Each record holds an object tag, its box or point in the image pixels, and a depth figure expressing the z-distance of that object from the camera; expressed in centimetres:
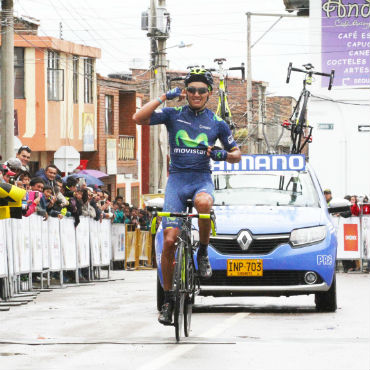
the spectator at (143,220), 3656
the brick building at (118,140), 5619
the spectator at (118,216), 3302
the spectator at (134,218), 3431
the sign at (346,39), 4362
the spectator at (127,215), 3459
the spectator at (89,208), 2384
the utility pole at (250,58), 5929
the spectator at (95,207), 2494
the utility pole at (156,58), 4316
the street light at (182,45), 4653
